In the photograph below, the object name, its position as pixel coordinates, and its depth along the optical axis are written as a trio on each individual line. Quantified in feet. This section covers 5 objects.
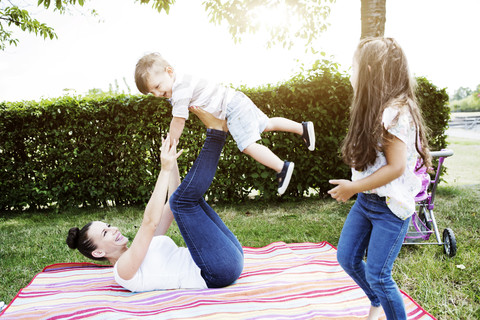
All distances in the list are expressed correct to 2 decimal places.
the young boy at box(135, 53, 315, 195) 9.70
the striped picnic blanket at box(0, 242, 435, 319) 8.64
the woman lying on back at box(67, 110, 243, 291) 8.46
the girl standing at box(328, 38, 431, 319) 6.26
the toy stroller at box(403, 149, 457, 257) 12.05
